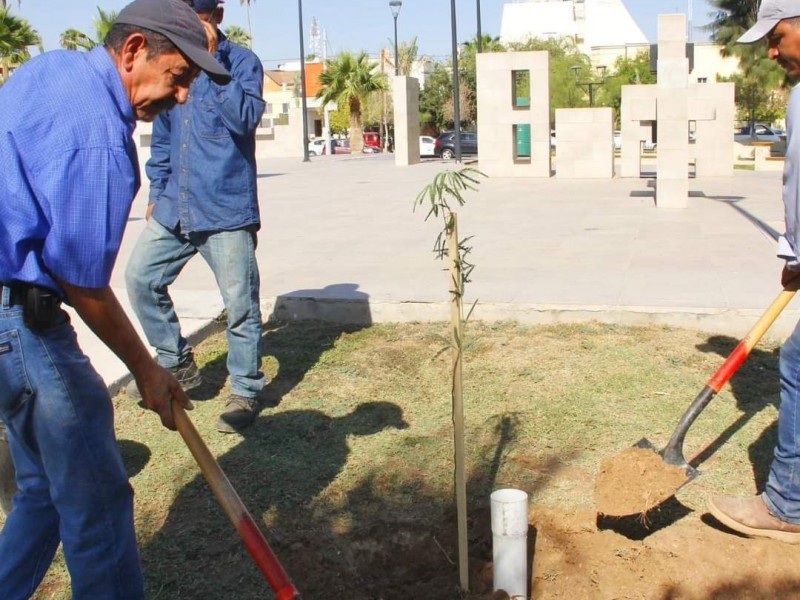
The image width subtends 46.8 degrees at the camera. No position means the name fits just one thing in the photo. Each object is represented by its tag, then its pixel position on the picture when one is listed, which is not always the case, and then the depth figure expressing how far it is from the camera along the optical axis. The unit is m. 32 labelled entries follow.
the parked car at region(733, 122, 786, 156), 43.93
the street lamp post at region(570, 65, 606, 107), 38.75
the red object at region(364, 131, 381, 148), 56.12
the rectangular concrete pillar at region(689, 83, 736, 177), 19.30
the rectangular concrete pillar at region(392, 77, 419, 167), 25.42
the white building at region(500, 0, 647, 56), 70.50
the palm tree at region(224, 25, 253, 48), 60.26
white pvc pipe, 2.78
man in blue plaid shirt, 2.12
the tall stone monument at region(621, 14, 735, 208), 12.62
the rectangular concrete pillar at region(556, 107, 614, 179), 18.83
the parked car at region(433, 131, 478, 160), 37.15
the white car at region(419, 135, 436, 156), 39.91
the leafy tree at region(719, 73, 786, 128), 49.22
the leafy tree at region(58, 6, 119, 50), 27.97
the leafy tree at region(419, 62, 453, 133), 53.90
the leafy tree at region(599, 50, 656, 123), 44.19
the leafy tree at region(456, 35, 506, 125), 50.31
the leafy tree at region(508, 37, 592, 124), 38.06
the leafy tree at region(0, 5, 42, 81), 24.66
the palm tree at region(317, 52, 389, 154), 46.03
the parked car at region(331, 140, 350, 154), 50.62
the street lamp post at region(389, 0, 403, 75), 40.00
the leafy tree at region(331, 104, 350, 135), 60.48
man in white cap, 3.07
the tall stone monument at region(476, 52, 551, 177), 19.16
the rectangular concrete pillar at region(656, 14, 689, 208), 12.52
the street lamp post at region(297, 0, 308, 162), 31.95
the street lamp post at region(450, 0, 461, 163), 25.25
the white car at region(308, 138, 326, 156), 49.75
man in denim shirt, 4.25
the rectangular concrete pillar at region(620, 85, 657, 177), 18.94
